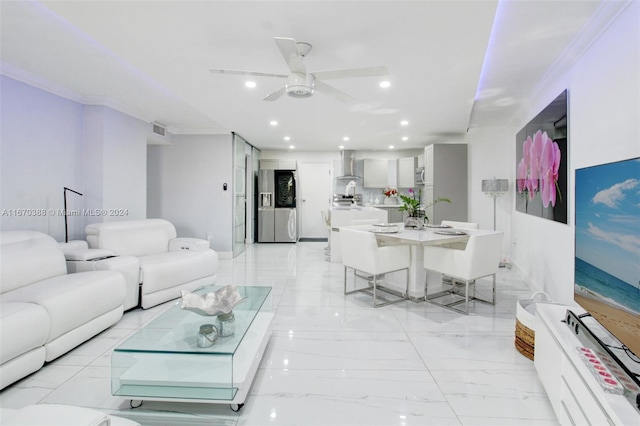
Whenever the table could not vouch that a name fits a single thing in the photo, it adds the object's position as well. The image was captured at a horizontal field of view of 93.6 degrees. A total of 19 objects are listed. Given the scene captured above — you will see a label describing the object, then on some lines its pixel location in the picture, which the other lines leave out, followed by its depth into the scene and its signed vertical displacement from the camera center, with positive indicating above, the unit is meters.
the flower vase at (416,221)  3.66 -0.20
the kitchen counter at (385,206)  7.29 -0.03
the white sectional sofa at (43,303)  1.86 -0.73
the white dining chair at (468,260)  2.94 -0.56
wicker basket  2.14 -0.89
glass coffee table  1.58 -0.95
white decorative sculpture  1.93 -0.67
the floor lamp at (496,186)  4.95 +0.33
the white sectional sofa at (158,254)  3.22 -0.63
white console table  1.07 -0.75
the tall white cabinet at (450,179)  5.74 +0.51
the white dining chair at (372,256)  3.15 -0.56
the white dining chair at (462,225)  3.94 -0.26
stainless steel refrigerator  7.41 -0.07
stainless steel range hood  7.65 +1.02
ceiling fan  2.14 +1.00
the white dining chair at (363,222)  4.52 -0.26
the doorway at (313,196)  8.01 +0.22
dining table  3.10 -0.35
